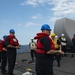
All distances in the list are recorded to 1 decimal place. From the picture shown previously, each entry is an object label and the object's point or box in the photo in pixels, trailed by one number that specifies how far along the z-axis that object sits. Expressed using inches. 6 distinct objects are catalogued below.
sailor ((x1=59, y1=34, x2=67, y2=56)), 269.2
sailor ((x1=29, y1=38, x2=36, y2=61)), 263.5
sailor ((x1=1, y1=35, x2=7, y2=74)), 169.0
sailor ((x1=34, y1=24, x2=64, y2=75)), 90.8
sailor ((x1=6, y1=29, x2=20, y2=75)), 142.8
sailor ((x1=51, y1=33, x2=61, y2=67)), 201.1
